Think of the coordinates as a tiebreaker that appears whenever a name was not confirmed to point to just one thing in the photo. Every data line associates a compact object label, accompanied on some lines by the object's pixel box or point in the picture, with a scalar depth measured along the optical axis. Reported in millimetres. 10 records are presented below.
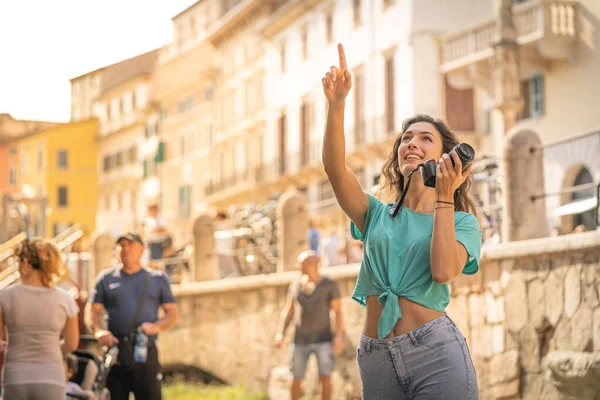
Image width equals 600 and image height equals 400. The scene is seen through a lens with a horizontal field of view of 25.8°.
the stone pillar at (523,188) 12273
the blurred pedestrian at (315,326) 13289
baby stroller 10125
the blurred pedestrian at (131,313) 9844
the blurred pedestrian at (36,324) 7633
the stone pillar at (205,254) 20219
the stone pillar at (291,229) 17281
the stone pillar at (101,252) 22766
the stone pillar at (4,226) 24844
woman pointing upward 4684
